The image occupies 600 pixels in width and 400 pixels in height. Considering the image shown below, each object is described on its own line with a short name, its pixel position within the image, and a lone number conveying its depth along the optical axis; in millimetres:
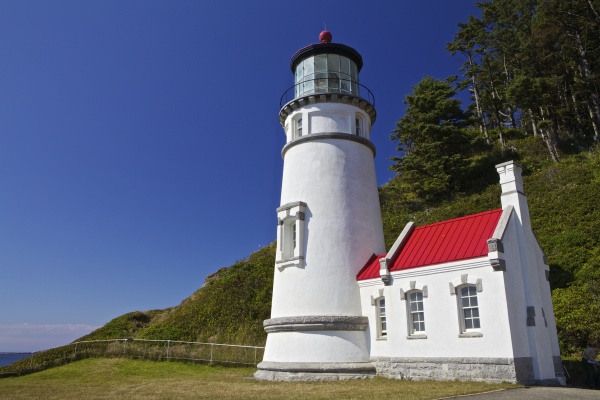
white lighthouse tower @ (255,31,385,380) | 14297
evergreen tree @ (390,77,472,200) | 31781
